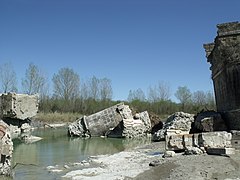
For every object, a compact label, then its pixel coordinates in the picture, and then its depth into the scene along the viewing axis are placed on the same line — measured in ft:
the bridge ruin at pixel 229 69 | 51.62
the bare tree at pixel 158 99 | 204.03
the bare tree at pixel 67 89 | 192.42
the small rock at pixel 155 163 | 34.32
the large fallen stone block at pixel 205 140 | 37.83
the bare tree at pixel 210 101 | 174.23
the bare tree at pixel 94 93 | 202.74
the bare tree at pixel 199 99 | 201.70
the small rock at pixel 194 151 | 36.59
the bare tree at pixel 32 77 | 170.44
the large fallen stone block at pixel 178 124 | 72.13
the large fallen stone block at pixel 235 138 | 39.78
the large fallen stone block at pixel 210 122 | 53.31
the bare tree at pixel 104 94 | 203.82
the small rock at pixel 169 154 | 38.00
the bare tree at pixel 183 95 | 199.50
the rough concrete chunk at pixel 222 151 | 33.50
